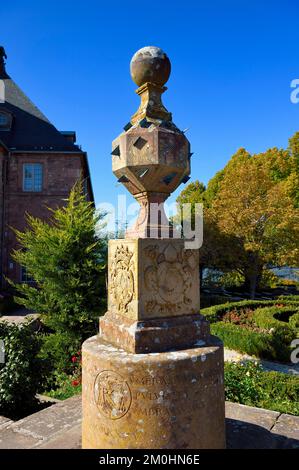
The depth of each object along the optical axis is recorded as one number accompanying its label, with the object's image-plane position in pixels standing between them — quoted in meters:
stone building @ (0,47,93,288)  20.12
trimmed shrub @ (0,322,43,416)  5.25
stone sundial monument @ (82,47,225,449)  2.45
